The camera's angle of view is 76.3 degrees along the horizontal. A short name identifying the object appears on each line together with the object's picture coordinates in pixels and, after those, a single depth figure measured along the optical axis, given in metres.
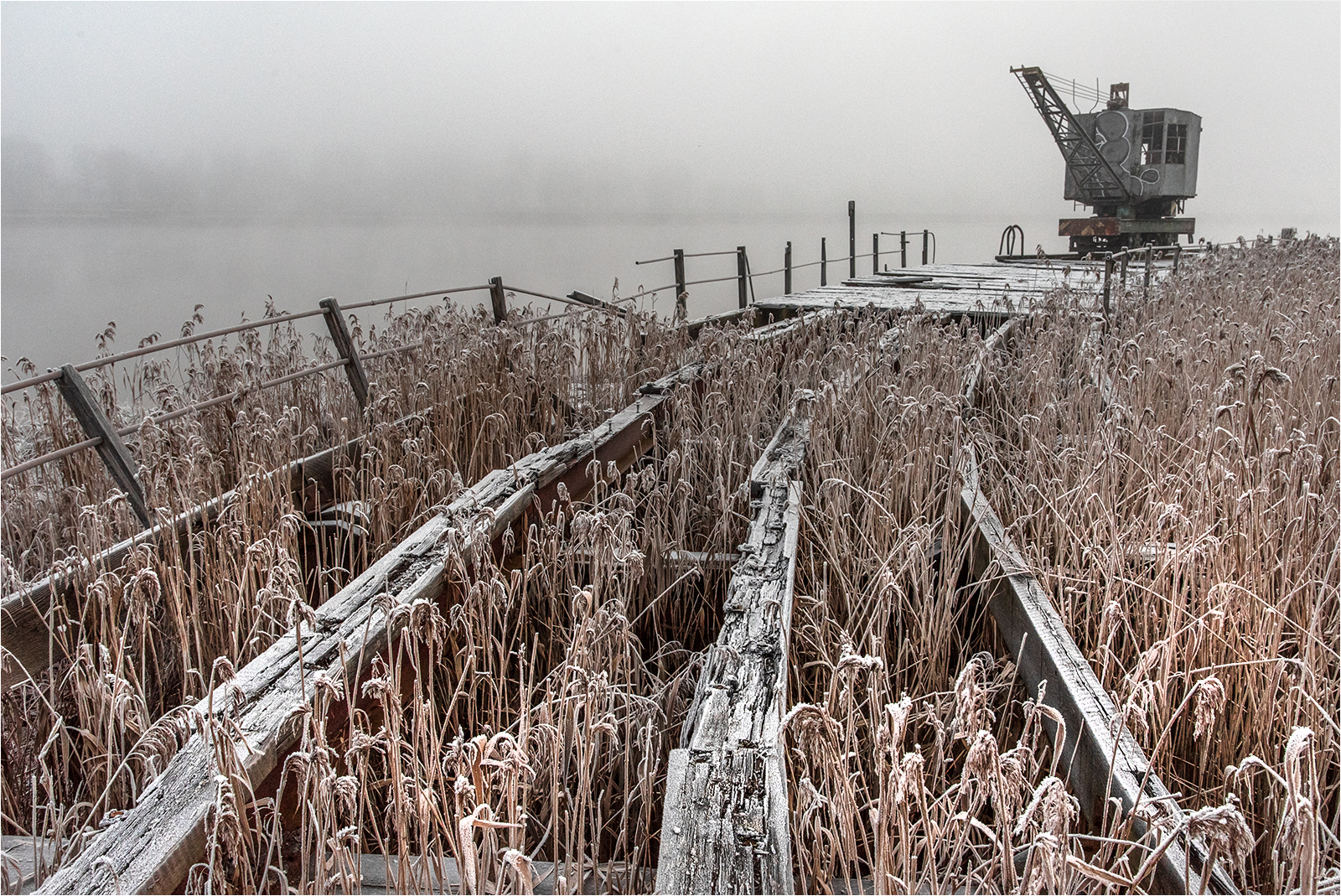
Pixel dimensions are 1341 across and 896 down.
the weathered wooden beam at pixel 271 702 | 1.16
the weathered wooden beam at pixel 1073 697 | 1.19
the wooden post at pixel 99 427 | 3.09
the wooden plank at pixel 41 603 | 2.16
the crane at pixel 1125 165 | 18.69
